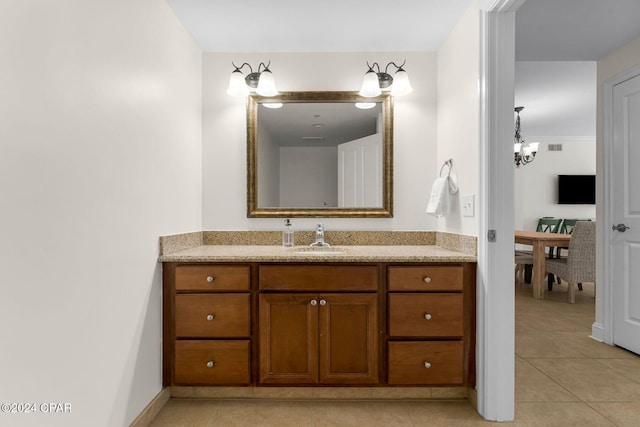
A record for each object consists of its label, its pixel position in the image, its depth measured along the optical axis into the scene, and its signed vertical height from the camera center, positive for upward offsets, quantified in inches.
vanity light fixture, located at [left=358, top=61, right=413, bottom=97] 94.6 +32.7
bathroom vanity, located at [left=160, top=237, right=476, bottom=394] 77.4 -22.9
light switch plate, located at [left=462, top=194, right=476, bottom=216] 77.7 +0.8
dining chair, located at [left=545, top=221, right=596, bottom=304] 156.6 -20.5
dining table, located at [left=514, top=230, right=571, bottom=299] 168.1 -20.5
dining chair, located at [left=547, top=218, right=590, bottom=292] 251.3 -11.9
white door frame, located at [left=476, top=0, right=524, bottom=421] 71.7 +1.1
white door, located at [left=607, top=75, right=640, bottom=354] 104.8 -1.6
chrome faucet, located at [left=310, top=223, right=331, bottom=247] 97.2 -7.5
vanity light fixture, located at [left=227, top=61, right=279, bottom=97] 94.5 +32.8
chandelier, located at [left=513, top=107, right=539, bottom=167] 191.0 +32.6
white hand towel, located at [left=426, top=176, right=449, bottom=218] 88.7 +2.6
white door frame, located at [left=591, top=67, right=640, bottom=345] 112.7 -1.4
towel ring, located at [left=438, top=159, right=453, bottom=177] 90.8 +11.4
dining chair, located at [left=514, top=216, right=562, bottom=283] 181.6 -24.0
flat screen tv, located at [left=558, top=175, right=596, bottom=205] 259.8 +13.8
